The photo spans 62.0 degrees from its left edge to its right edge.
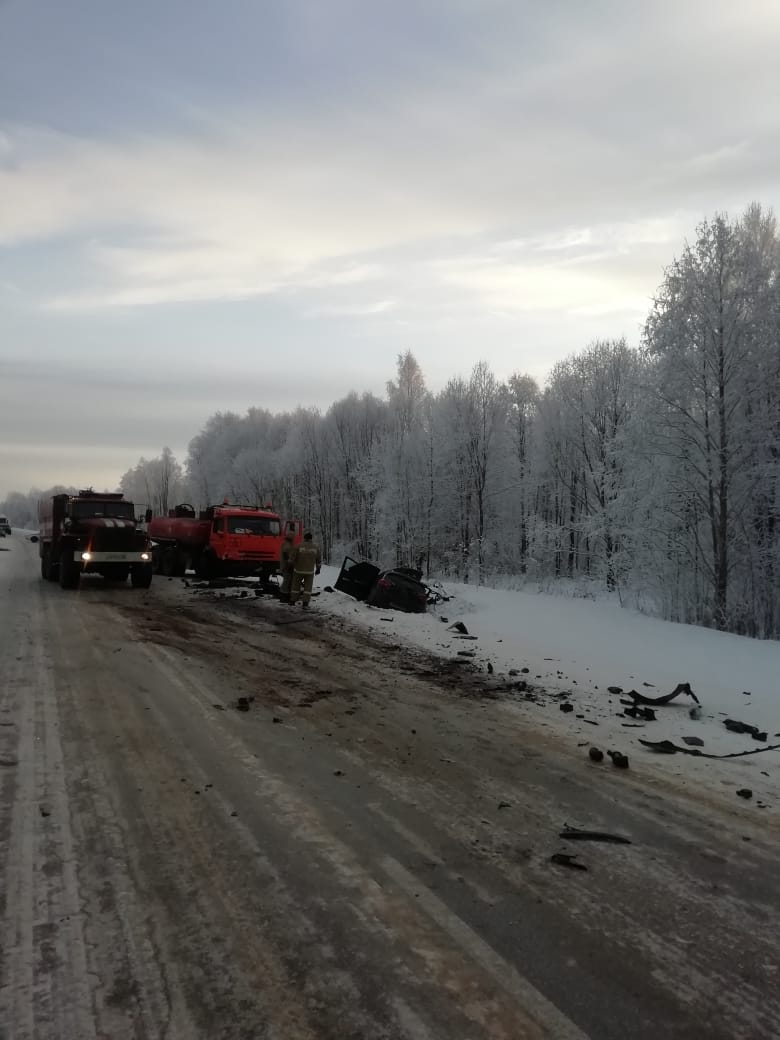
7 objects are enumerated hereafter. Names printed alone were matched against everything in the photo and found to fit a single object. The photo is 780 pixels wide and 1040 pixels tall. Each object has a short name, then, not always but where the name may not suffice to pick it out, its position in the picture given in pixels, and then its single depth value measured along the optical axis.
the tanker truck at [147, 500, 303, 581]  20.08
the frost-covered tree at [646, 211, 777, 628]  19.02
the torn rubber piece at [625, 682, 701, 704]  7.27
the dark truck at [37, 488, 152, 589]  17.09
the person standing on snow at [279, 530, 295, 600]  16.09
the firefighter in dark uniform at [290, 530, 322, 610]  15.64
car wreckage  15.08
